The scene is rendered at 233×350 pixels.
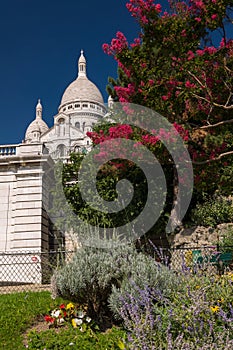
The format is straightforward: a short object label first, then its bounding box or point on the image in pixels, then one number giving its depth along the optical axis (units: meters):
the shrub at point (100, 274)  5.57
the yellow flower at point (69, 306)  5.74
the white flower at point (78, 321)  5.41
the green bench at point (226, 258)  8.71
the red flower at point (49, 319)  5.59
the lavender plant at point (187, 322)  3.69
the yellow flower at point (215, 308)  4.23
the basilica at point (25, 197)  16.11
